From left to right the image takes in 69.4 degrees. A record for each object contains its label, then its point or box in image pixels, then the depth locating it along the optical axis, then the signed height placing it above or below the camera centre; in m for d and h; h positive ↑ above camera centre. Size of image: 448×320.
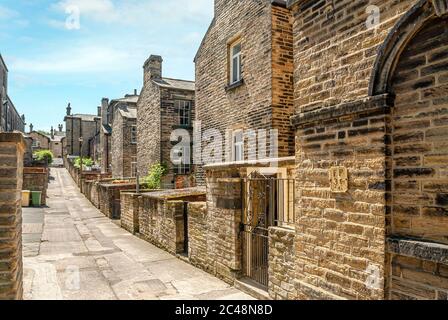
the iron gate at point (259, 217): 6.12 -0.92
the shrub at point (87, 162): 54.18 +1.37
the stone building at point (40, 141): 77.81 +7.29
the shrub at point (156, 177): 20.67 -0.46
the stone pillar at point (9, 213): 3.60 -0.48
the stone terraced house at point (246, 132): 6.39 +1.25
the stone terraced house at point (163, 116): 21.16 +3.63
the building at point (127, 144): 29.56 +2.37
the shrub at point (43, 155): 54.31 +2.59
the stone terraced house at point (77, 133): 65.66 +7.63
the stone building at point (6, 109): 37.74 +9.23
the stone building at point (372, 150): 3.24 +0.23
